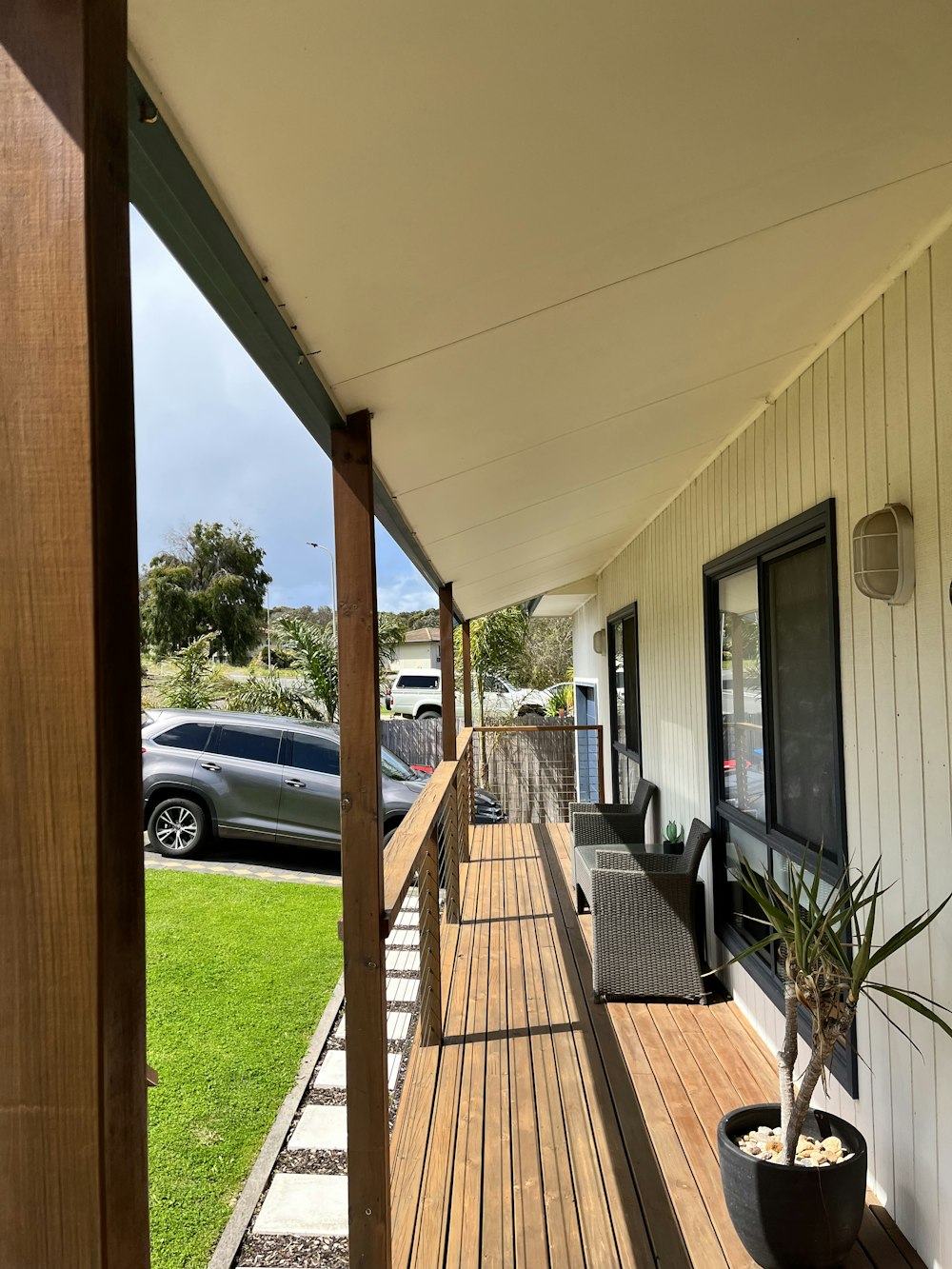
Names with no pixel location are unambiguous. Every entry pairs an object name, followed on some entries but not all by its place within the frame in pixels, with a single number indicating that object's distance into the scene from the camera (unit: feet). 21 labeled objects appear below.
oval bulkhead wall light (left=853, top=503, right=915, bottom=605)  6.75
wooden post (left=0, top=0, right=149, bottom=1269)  1.90
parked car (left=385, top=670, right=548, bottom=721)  62.03
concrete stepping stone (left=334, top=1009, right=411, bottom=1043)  13.09
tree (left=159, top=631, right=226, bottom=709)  51.65
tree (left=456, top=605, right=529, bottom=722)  60.13
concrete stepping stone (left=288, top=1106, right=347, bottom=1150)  10.35
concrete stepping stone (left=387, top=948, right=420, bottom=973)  16.69
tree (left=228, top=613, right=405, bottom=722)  49.62
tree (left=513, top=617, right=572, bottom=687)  76.33
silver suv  25.84
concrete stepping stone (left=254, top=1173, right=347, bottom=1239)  8.67
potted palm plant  6.44
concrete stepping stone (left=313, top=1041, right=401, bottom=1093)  12.17
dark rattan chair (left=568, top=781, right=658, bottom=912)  17.87
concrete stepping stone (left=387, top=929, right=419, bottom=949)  17.81
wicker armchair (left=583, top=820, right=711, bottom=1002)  12.28
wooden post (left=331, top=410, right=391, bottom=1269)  6.52
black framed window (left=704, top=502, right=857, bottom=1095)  8.70
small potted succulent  15.21
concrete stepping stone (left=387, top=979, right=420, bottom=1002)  14.93
